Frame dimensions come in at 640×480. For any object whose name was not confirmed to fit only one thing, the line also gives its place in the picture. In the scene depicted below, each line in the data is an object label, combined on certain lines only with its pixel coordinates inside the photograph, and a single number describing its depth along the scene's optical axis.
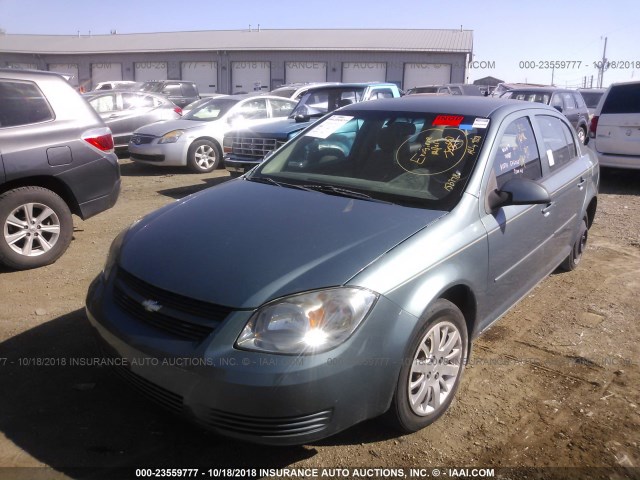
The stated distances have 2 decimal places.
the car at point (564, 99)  13.81
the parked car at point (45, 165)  4.97
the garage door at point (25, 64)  40.00
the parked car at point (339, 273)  2.40
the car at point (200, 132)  10.34
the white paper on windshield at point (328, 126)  4.23
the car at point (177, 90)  20.20
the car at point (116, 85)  24.38
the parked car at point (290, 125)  8.52
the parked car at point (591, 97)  21.48
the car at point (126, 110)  12.05
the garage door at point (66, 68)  40.81
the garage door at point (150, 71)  38.06
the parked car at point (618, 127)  9.25
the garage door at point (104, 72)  39.72
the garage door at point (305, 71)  35.53
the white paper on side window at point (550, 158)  4.36
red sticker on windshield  3.74
